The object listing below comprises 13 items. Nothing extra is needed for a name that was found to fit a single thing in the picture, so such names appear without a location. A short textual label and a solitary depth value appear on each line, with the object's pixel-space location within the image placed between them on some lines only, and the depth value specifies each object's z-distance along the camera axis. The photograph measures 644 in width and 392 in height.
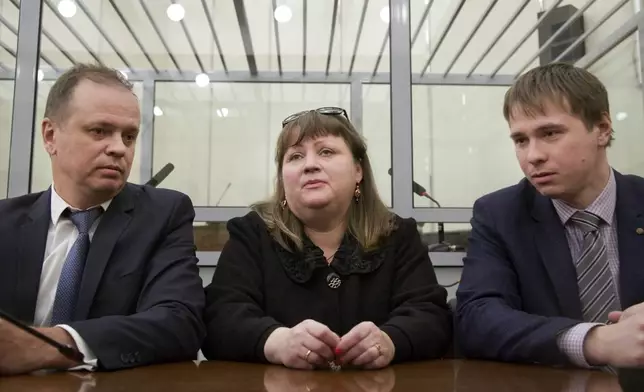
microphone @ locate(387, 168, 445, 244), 2.77
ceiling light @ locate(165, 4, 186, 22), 3.22
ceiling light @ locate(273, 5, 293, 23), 3.29
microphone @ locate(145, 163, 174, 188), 3.00
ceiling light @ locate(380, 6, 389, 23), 2.90
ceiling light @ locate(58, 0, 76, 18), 2.92
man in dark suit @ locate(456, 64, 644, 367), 1.39
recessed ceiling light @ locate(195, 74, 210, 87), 3.32
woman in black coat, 1.42
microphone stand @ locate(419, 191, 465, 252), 2.71
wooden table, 0.90
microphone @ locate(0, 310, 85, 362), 1.03
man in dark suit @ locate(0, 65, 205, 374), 1.39
